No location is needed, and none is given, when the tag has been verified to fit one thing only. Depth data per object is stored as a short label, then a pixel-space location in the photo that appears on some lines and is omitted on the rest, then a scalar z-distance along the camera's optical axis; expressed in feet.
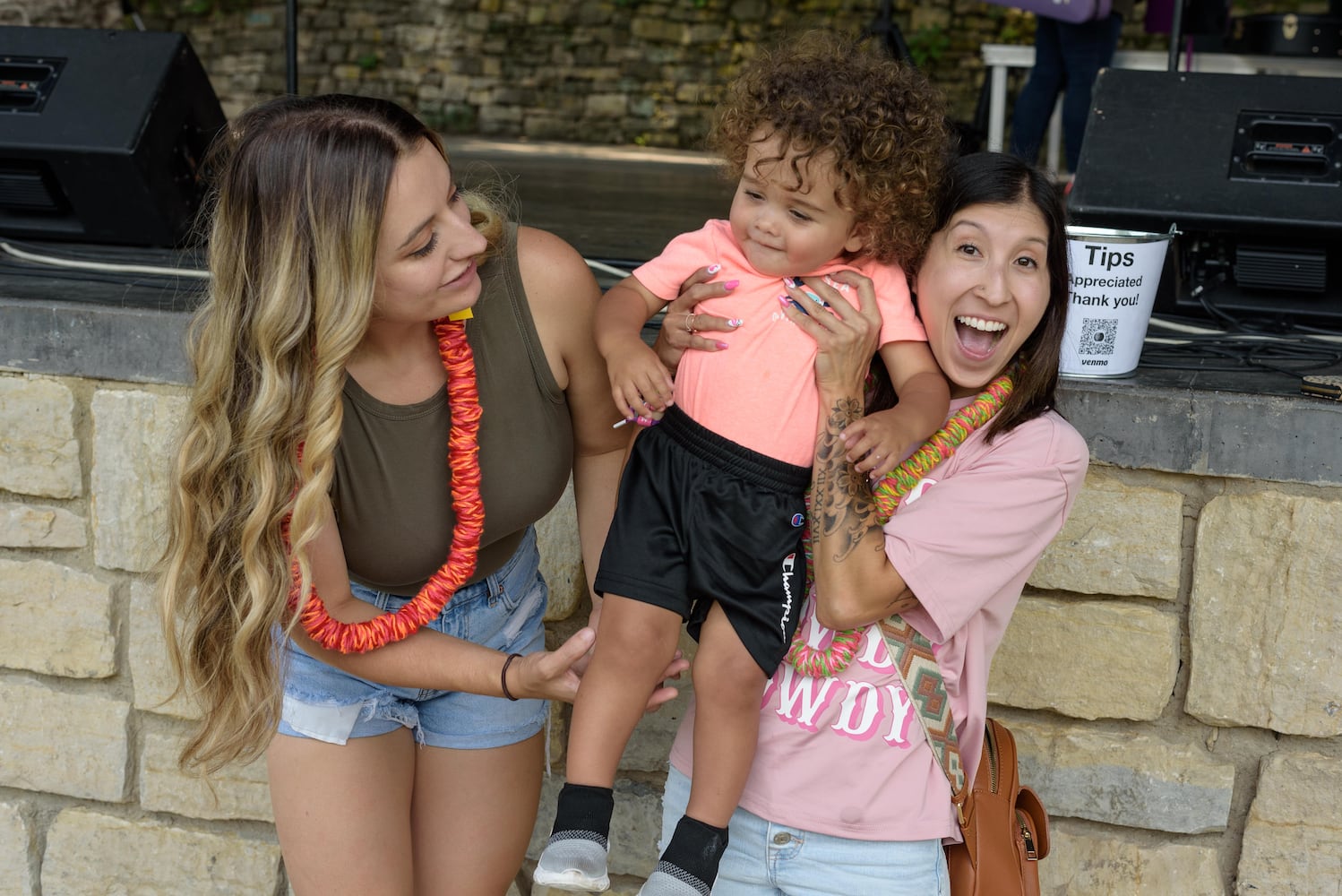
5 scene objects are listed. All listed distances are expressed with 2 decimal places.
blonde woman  4.96
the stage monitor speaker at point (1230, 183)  7.55
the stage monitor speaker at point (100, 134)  8.82
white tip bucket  6.23
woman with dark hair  4.83
